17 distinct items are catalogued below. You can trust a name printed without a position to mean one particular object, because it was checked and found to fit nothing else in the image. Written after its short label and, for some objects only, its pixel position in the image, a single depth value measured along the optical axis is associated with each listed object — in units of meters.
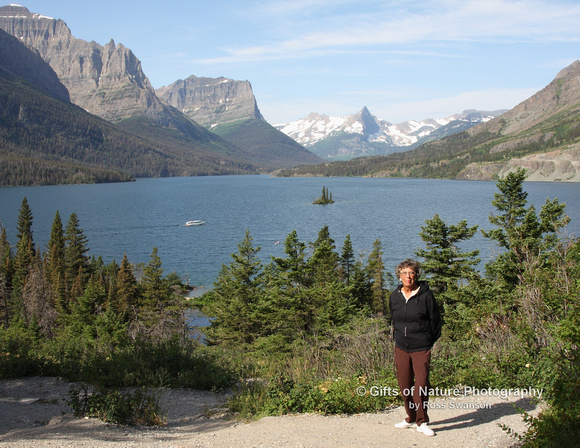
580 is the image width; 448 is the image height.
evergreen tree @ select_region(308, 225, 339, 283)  25.50
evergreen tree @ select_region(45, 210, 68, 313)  43.50
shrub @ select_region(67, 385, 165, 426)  7.25
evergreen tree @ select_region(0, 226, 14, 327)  43.06
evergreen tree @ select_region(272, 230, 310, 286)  24.22
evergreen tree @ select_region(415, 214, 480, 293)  22.83
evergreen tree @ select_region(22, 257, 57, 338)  37.08
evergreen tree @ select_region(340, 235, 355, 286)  42.69
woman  6.41
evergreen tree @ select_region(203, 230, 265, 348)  28.09
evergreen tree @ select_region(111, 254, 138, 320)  39.75
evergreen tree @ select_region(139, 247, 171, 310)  39.91
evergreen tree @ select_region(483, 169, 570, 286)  19.14
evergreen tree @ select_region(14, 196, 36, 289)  48.64
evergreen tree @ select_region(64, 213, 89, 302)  46.66
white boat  89.81
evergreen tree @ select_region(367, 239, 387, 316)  40.00
